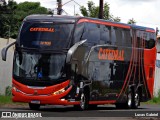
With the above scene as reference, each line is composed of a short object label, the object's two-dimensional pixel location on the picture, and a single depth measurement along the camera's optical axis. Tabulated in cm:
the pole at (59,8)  5993
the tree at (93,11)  6581
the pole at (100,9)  4469
